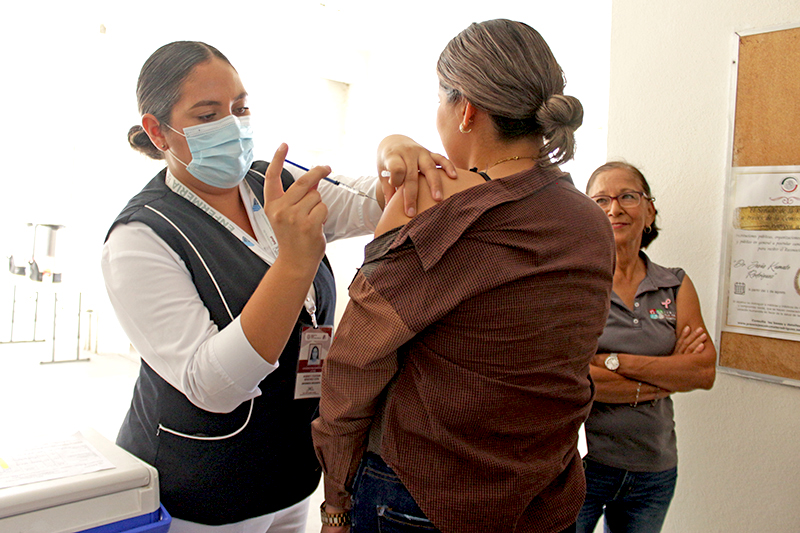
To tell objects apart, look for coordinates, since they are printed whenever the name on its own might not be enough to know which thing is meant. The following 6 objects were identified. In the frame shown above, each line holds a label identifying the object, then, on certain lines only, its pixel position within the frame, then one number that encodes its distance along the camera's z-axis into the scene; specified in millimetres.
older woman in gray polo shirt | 1670
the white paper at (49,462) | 946
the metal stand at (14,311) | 5645
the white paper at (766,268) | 1796
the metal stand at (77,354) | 5318
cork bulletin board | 1790
